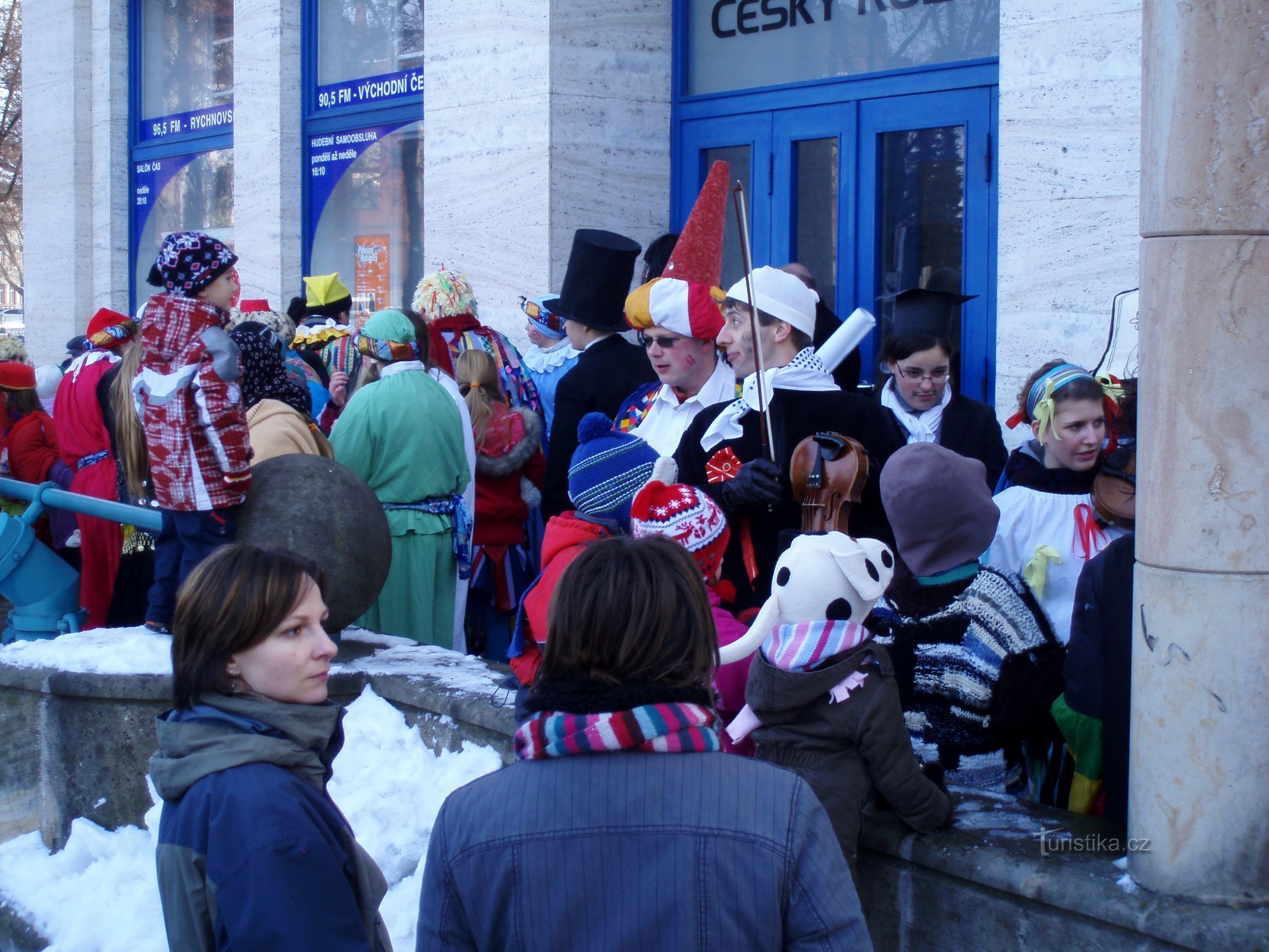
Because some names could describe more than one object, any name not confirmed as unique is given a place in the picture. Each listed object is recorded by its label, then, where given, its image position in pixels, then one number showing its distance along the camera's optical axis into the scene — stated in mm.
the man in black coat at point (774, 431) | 3850
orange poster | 9859
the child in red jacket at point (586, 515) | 3352
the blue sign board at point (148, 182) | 11953
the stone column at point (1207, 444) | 2455
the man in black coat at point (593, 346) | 5836
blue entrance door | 6383
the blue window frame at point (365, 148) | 9570
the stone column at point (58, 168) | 12359
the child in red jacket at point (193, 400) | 4512
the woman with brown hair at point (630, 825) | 1732
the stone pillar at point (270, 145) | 10125
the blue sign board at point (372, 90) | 9453
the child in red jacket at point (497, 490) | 6324
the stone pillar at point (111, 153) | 12188
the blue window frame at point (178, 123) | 11438
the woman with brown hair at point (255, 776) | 2018
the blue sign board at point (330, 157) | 9836
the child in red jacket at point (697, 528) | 3164
